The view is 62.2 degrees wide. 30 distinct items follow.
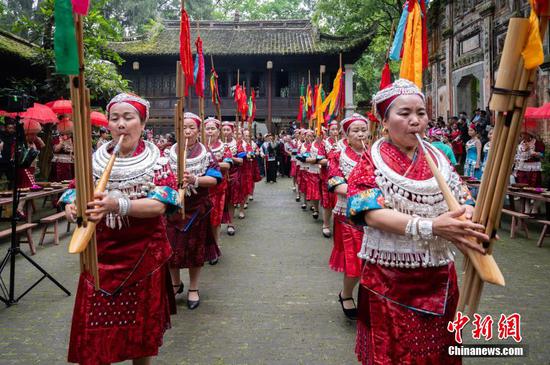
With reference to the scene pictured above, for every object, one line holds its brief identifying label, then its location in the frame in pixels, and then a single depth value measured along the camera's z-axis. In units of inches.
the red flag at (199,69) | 244.6
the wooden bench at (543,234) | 292.0
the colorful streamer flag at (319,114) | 372.6
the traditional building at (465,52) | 629.6
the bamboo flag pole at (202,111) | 212.8
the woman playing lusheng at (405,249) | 91.1
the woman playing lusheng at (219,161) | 257.5
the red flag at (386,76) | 168.9
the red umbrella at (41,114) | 353.1
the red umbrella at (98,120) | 431.3
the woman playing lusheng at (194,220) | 184.4
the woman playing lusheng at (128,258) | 106.1
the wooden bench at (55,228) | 298.6
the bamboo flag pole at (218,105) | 283.6
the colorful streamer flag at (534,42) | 63.9
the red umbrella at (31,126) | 368.8
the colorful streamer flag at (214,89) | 299.6
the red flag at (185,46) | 187.8
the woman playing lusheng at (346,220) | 165.2
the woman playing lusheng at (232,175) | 335.0
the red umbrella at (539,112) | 411.1
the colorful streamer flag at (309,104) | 553.1
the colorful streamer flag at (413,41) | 127.3
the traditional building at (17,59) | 494.9
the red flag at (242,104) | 510.3
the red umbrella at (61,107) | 402.6
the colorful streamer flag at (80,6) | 83.6
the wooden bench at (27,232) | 238.5
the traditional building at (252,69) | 933.2
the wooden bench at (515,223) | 311.3
